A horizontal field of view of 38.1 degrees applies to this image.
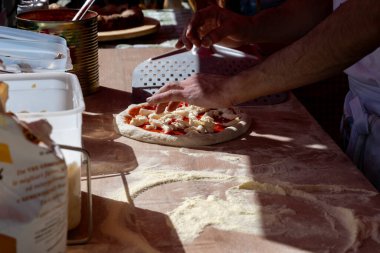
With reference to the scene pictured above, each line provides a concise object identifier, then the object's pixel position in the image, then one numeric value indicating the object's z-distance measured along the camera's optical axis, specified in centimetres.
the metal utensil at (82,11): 178
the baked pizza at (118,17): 284
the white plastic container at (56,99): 97
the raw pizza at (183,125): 155
